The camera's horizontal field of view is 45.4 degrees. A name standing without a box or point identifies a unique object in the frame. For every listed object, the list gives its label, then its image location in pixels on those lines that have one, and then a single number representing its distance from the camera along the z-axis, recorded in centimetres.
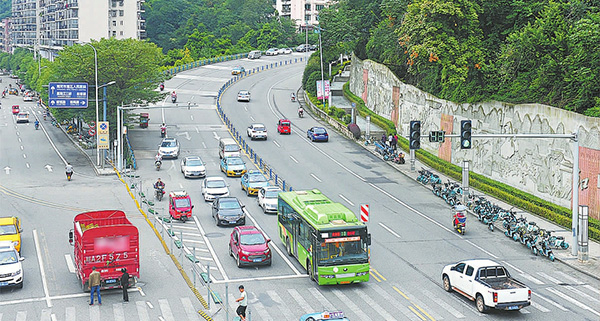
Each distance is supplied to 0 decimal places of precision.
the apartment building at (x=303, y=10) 18938
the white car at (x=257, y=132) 7019
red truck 2783
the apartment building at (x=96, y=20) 15175
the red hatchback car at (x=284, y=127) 7331
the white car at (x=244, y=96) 9594
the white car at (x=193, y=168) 5438
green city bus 2852
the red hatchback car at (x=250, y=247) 3184
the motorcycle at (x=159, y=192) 4753
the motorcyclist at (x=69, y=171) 5531
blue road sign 5903
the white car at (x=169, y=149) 6209
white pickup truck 2558
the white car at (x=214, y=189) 4656
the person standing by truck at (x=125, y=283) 2750
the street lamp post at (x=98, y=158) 6069
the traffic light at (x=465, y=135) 2962
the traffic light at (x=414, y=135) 3028
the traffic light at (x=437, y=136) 3222
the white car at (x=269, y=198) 4319
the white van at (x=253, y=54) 14675
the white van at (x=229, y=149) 6000
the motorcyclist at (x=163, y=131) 7306
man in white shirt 2461
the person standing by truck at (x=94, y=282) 2683
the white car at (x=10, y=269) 2842
